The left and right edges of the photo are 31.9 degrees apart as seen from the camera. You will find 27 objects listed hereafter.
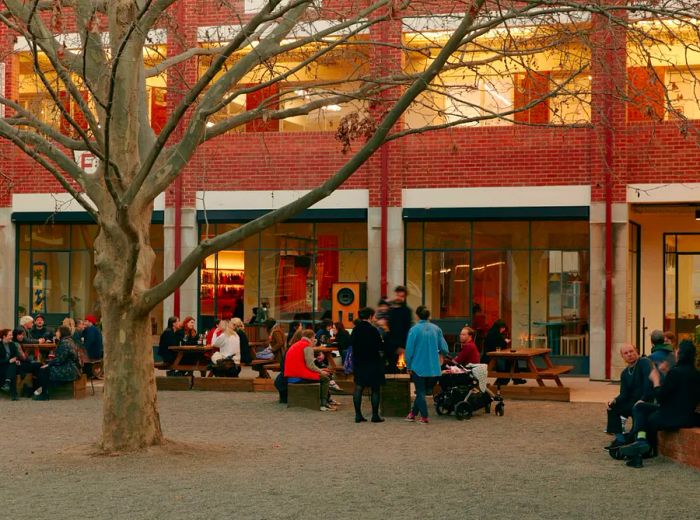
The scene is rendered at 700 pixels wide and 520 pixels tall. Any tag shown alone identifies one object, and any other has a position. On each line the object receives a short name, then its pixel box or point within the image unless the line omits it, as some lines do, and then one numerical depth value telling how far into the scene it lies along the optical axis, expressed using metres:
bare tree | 12.49
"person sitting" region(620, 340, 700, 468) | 13.24
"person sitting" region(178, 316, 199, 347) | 24.14
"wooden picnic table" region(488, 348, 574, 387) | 21.02
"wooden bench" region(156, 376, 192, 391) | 22.70
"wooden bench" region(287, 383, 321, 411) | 19.22
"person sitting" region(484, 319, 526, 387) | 22.50
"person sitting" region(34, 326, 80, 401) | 21.22
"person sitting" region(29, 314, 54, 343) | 25.09
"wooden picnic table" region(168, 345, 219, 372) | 23.17
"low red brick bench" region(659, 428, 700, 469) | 12.94
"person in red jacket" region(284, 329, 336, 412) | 19.44
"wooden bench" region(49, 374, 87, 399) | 21.48
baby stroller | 18.06
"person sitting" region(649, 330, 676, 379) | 14.50
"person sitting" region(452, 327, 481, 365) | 19.48
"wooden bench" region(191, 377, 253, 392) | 22.67
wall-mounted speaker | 28.25
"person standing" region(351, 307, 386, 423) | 17.36
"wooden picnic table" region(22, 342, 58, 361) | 23.56
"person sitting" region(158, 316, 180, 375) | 23.59
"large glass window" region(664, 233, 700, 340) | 28.84
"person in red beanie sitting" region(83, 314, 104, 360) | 23.84
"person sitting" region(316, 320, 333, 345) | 24.34
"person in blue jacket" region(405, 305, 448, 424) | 17.50
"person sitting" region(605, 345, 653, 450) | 14.31
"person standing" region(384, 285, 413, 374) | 18.67
